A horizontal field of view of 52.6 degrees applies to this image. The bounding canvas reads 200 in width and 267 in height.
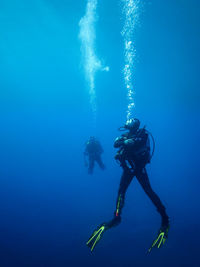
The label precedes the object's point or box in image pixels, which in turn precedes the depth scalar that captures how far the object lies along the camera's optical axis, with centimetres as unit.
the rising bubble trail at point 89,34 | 2655
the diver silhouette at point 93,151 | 1332
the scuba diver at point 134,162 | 419
